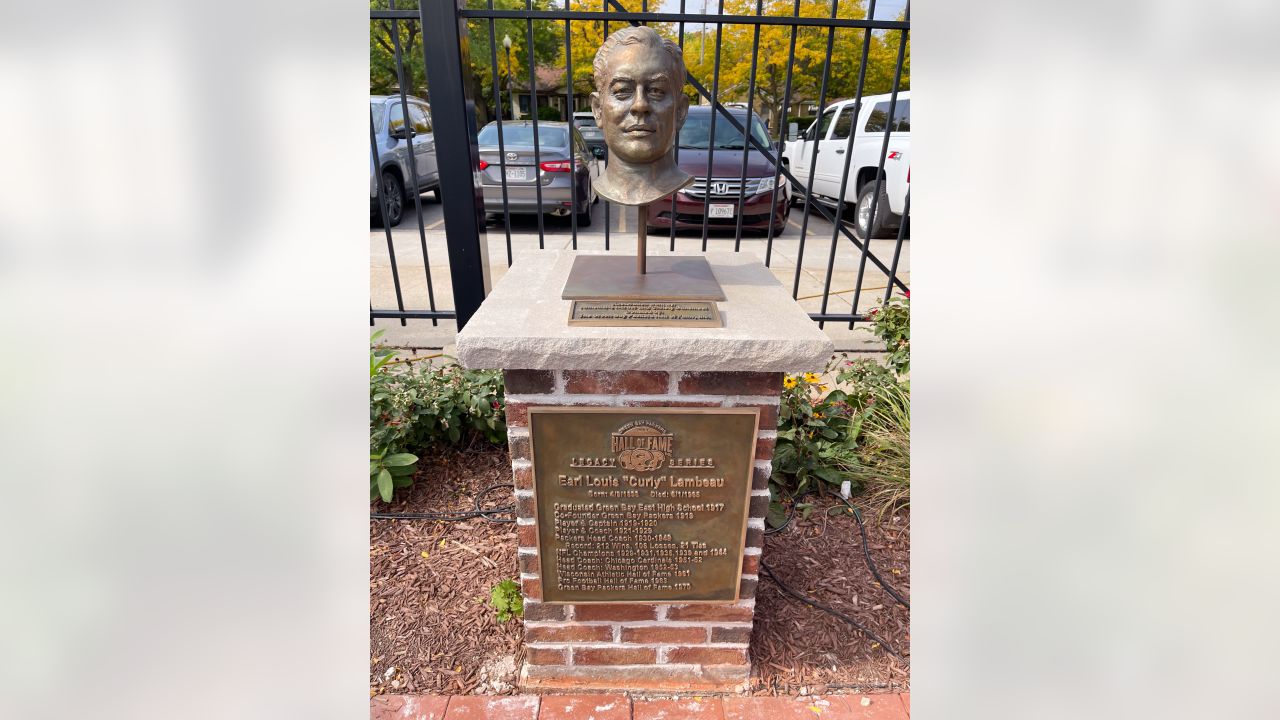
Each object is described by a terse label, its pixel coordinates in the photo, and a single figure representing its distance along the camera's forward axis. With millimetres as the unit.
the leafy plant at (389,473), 2677
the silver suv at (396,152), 6441
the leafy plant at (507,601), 2293
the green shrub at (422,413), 2836
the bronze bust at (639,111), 1679
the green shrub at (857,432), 2939
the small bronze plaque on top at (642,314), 1729
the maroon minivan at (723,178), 5824
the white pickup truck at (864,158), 6641
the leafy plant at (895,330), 3295
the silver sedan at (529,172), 6473
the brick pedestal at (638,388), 1647
